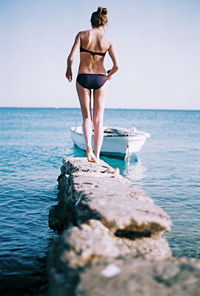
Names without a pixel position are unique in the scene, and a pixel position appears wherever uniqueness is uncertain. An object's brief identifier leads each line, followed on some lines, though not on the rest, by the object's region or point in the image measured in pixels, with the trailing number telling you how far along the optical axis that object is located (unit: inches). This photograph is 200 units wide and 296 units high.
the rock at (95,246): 92.7
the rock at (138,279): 81.4
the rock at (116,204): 120.3
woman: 231.0
